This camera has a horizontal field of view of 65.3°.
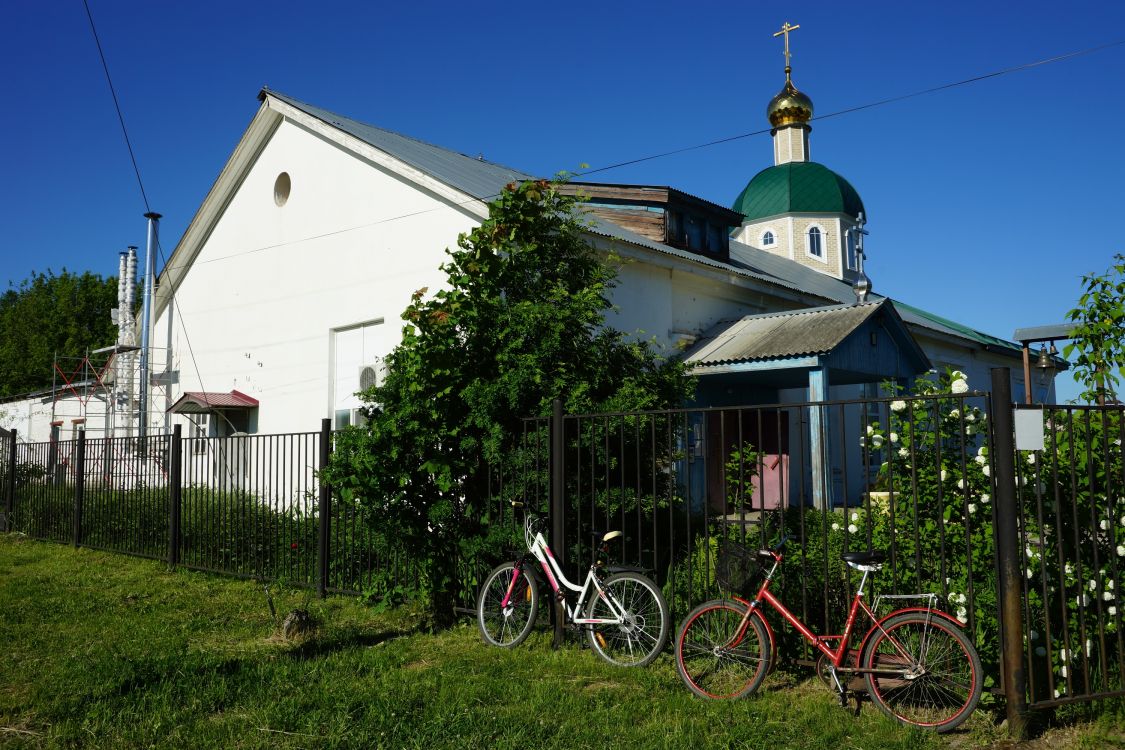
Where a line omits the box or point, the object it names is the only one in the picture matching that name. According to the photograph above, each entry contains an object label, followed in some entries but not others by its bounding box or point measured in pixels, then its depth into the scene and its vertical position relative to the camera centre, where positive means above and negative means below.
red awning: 15.74 +1.14
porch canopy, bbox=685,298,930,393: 12.30 +1.62
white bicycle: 5.88 -1.02
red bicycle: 4.54 -1.09
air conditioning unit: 13.43 +1.38
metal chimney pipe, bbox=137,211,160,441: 18.36 +2.60
